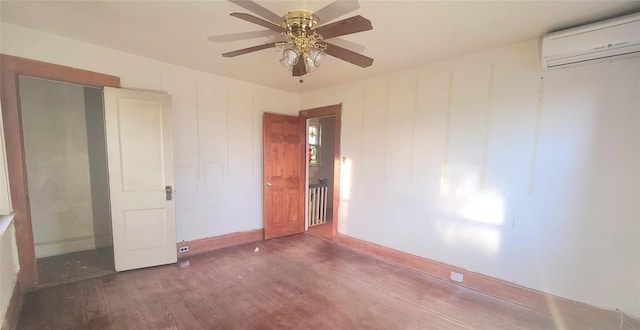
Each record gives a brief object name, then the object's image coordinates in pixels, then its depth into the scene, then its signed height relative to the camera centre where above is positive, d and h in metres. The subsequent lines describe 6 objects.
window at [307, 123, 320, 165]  6.38 +0.15
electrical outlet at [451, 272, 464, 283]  2.91 -1.44
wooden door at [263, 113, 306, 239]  4.32 -0.47
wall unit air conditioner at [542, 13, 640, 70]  1.90 +0.87
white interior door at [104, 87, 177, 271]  2.94 -0.36
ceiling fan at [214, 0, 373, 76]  1.73 +0.83
